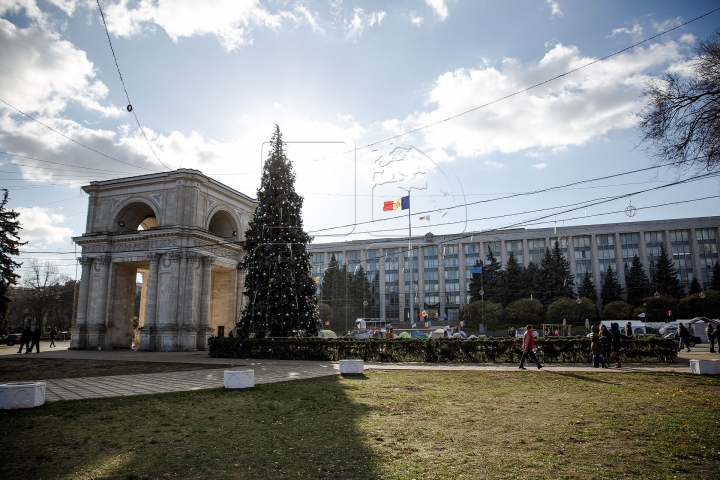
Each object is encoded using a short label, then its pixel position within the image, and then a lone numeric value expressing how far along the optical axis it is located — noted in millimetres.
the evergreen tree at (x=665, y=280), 74062
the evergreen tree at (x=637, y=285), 74938
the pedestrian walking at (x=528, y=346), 18500
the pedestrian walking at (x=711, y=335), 27231
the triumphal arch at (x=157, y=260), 37969
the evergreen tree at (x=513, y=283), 77438
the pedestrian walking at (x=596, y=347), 19250
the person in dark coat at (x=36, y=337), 33938
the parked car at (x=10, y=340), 54719
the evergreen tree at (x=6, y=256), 45250
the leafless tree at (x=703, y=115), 11773
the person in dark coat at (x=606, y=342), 19544
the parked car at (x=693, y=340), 36875
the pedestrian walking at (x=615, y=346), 19264
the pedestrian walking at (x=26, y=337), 33969
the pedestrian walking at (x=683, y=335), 30734
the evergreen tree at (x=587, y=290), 79312
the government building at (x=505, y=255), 81500
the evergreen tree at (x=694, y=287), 74812
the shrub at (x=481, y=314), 70750
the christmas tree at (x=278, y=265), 29688
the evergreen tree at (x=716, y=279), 72312
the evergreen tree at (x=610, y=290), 76812
